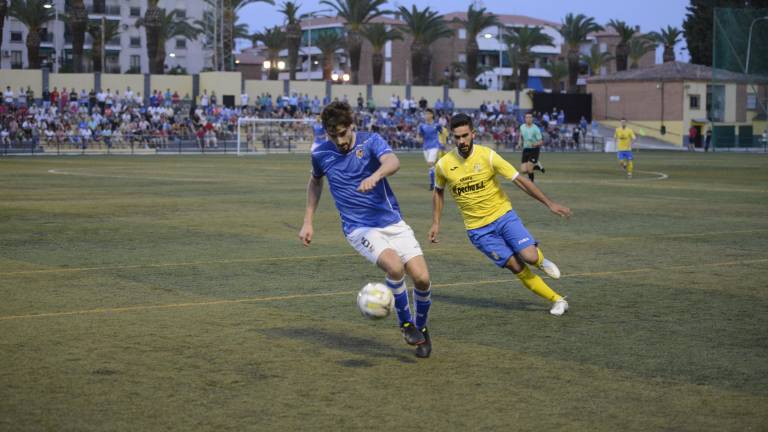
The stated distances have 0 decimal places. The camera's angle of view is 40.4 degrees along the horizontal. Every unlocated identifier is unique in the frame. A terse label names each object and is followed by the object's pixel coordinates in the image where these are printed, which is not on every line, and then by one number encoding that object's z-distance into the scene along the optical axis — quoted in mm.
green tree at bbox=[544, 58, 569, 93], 112938
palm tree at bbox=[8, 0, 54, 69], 79250
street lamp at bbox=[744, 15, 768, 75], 59916
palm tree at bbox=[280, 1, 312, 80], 89769
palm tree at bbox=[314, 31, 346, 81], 105062
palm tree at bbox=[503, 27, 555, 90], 93188
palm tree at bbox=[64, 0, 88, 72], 72000
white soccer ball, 7445
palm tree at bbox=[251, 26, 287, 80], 100375
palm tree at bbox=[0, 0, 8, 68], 63078
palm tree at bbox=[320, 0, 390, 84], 78375
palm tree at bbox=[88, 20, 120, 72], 94625
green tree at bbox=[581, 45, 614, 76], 114500
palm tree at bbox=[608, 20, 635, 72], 97562
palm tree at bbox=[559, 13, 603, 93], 90562
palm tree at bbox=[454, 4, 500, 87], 83062
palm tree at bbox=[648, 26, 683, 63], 105812
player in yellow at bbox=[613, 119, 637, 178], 33438
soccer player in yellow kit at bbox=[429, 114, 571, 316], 9414
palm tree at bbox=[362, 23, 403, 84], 82562
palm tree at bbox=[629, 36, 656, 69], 108750
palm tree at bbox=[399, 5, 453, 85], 82125
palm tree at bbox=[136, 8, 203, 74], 77500
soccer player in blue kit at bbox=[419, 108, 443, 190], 28328
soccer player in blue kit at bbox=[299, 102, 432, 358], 7617
